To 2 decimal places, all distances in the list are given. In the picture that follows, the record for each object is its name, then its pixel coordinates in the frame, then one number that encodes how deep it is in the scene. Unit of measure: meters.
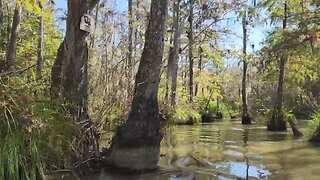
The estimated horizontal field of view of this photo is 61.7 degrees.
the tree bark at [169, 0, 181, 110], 14.12
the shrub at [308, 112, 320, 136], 8.13
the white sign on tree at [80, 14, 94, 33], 4.07
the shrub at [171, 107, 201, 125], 13.41
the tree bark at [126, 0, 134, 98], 5.19
